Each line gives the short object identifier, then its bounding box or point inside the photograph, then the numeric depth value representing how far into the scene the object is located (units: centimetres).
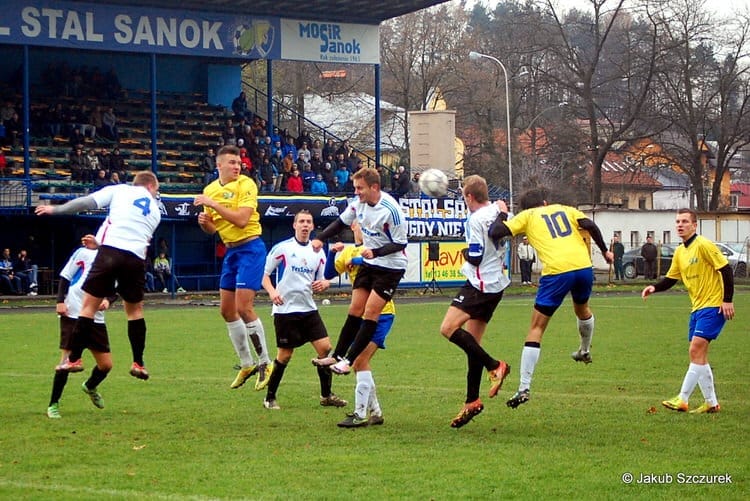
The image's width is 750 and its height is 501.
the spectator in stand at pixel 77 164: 3692
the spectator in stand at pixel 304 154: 4456
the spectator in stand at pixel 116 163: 3850
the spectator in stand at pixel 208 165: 4069
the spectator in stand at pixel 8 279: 3591
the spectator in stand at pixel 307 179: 4278
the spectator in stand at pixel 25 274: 3638
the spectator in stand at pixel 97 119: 4106
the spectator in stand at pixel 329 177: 4378
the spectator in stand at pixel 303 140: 4634
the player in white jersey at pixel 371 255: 1153
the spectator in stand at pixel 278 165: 4194
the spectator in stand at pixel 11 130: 3891
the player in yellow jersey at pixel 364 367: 1115
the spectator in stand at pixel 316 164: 4441
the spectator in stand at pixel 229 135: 4322
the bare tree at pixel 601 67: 6316
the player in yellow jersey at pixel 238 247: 1255
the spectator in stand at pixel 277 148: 4408
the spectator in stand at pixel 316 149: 4566
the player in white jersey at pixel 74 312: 1175
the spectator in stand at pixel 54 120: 4025
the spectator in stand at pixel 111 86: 4344
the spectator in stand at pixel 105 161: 3844
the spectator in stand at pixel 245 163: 4003
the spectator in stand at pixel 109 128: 4113
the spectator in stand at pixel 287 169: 4206
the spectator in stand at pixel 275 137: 4522
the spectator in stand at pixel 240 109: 4638
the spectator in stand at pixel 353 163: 4581
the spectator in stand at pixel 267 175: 4134
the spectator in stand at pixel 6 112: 3900
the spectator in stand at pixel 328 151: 4606
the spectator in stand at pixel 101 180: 3666
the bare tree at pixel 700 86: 6372
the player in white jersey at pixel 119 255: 1141
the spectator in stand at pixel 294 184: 4125
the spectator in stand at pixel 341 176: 4425
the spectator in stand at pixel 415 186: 4422
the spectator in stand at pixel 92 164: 3703
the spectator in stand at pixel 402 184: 4306
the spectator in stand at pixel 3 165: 3641
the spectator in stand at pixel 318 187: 4150
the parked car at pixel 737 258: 5097
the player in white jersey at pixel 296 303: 1231
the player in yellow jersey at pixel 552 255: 1147
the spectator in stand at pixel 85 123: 4022
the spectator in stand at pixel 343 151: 4594
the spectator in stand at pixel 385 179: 4506
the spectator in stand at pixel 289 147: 4492
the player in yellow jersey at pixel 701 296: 1181
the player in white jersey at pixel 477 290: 1095
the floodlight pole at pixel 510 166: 4968
